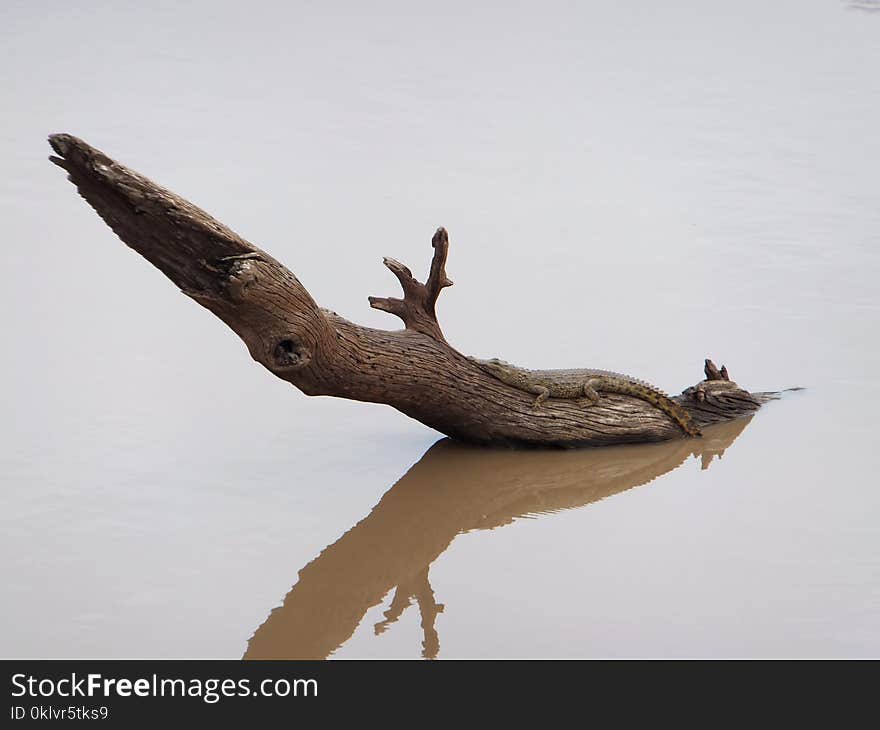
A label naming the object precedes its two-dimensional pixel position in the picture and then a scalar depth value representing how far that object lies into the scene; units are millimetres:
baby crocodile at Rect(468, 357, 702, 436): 16828
